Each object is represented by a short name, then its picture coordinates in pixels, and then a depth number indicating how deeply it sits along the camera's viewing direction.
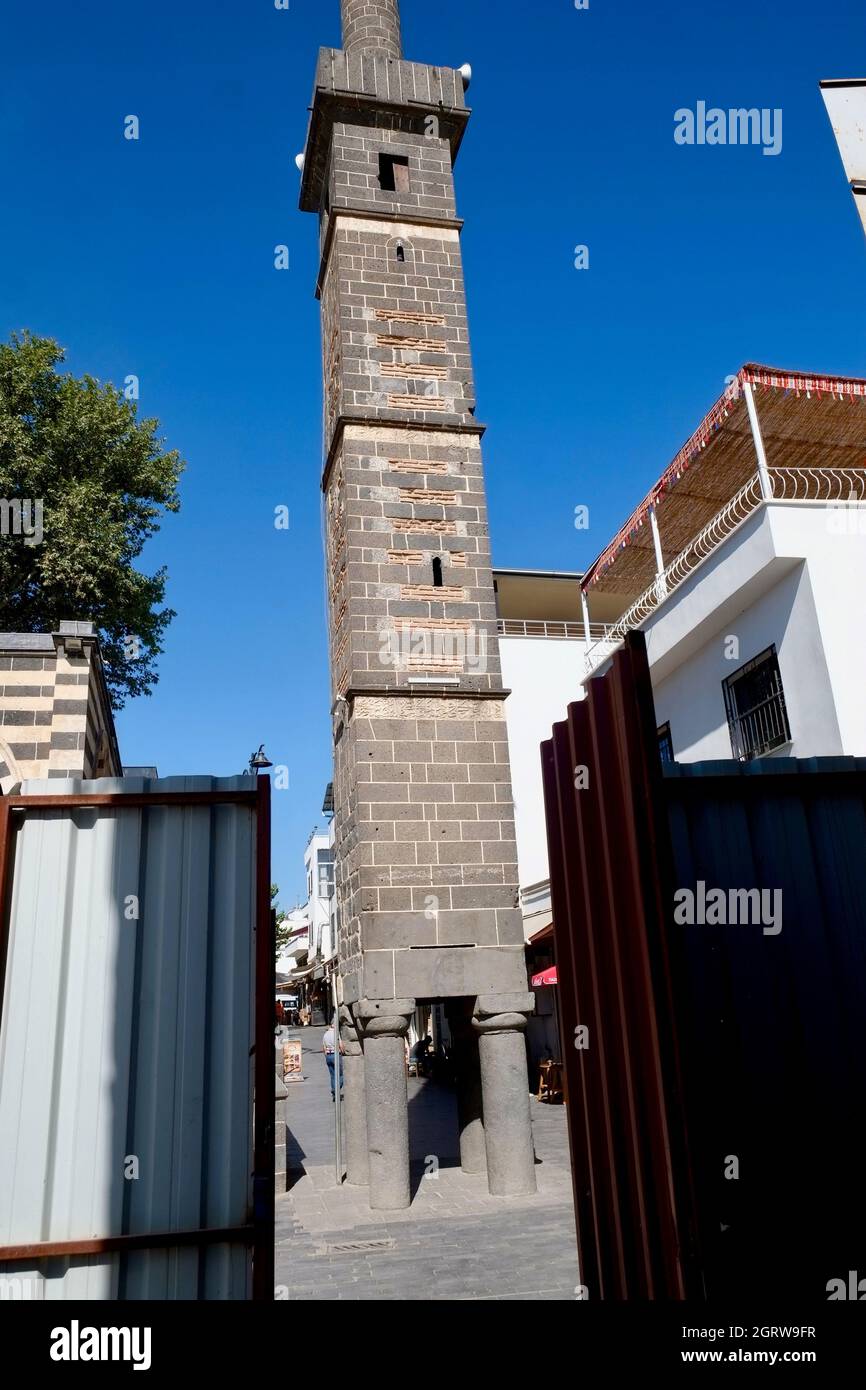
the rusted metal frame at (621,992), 4.12
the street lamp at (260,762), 14.46
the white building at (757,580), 12.79
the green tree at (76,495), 20.78
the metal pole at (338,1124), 11.89
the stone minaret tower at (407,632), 10.76
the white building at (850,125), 4.91
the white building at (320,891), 50.33
